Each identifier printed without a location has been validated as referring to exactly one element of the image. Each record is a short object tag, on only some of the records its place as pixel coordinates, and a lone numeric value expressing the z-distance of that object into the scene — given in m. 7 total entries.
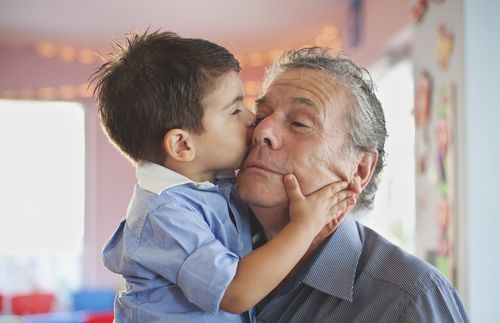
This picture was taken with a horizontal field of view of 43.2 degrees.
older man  1.11
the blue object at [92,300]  5.20
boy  1.03
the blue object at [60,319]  4.10
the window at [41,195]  6.20
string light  6.26
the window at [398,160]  4.13
